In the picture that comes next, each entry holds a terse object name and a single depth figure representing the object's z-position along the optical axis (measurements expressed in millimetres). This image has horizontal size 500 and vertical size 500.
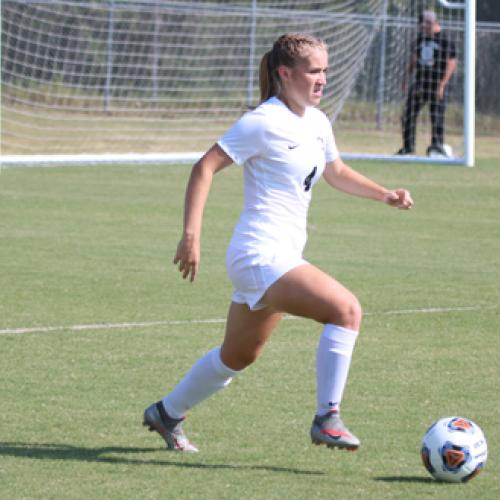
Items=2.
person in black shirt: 45781
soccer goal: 44062
